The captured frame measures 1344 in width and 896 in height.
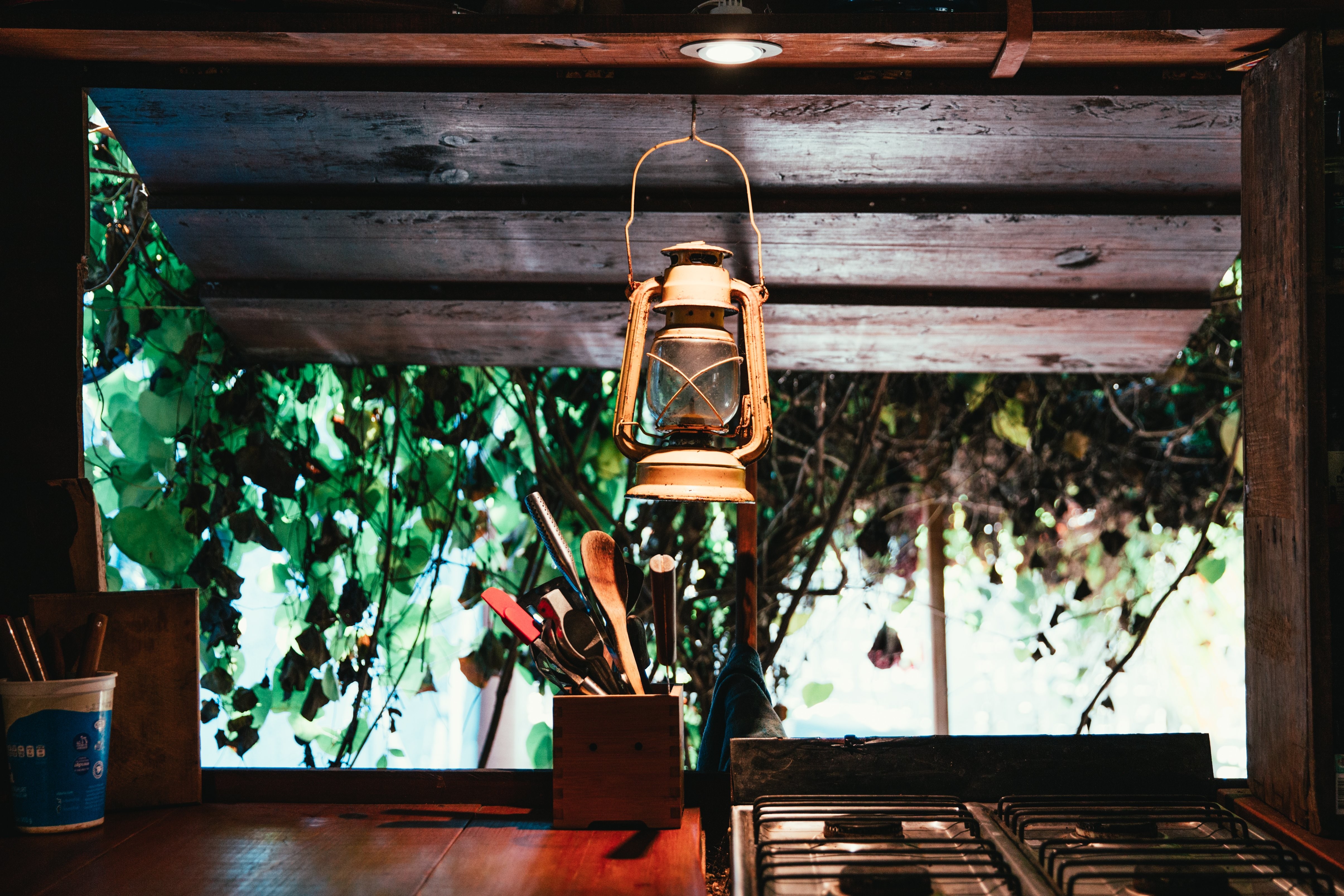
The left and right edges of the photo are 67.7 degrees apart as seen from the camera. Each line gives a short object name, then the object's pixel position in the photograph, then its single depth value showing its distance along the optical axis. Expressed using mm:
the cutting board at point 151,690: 1335
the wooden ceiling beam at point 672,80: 1313
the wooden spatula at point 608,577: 1339
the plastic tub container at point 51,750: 1216
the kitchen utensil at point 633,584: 1371
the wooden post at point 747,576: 1890
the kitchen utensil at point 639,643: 1361
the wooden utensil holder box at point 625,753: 1258
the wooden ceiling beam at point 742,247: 1651
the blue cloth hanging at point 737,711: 1547
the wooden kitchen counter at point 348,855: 1071
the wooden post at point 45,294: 1356
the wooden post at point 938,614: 3041
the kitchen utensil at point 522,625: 1280
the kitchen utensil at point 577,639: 1298
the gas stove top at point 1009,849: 991
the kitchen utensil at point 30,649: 1261
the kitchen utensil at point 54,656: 1284
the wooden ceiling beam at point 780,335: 1892
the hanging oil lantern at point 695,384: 1207
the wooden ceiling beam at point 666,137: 1387
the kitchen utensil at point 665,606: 1308
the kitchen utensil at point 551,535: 1326
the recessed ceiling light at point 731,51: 1209
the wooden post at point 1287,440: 1165
